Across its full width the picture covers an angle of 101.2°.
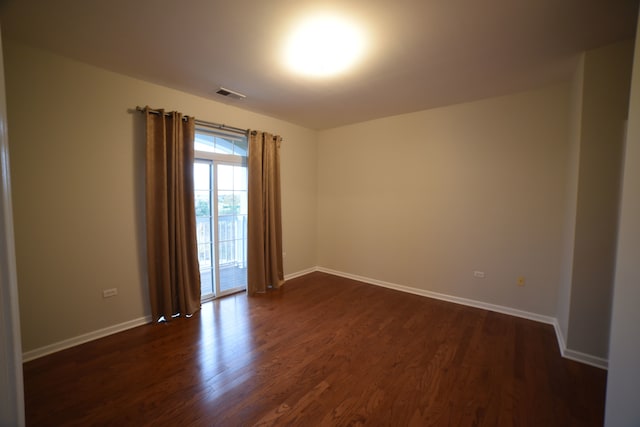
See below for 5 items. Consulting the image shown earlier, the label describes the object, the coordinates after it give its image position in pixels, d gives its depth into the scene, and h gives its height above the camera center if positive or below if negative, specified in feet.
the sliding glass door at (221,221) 11.61 -1.03
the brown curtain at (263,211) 12.66 -0.57
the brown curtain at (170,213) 9.39 -0.54
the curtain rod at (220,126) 10.80 +3.18
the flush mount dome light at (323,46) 6.24 +4.16
